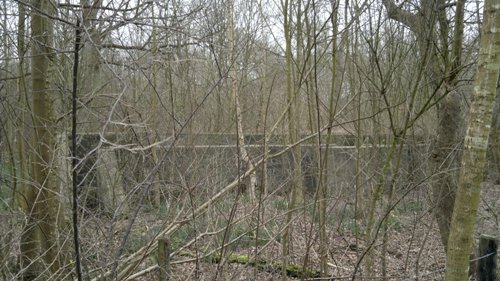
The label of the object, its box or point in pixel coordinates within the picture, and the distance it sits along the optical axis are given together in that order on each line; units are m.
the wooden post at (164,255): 2.52
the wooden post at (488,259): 3.41
